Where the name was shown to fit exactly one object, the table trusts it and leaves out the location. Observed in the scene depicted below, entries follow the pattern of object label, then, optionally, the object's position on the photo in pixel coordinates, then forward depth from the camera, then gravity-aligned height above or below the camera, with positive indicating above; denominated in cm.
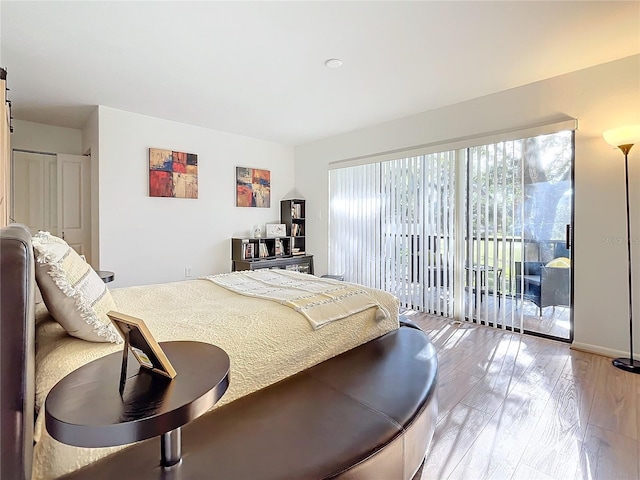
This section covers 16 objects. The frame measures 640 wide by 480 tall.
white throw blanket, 175 -35
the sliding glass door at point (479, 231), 316 +8
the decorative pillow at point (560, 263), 309 -25
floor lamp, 245 +73
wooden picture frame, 83 -29
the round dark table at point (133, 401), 67 -39
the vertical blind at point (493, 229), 329 +10
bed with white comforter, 95 -43
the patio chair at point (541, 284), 316 -47
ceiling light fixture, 263 +152
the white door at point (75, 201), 429 +56
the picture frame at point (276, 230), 514 +16
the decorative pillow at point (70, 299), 110 -22
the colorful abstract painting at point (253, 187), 496 +86
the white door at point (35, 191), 413 +67
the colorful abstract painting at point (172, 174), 408 +91
